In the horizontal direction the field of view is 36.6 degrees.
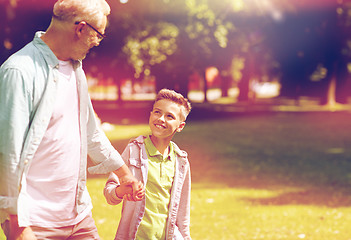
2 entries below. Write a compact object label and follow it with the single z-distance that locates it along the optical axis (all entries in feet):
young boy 11.64
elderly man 8.29
